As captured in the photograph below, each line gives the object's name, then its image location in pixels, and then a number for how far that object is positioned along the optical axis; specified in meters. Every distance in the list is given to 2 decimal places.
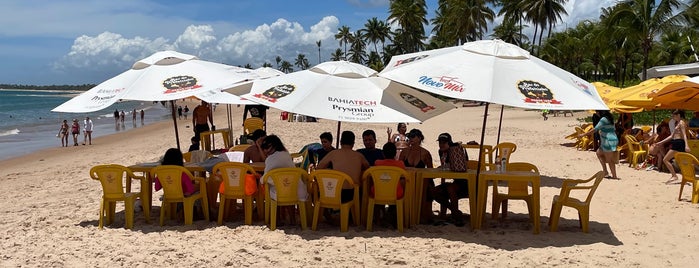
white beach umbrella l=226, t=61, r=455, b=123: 5.83
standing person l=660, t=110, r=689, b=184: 9.49
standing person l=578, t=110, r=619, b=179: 9.68
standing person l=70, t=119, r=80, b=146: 22.59
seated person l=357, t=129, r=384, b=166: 6.84
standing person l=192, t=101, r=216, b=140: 11.88
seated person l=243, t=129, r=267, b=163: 7.15
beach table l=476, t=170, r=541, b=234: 6.03
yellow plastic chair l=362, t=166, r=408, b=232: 5.94
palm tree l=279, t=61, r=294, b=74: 182.25
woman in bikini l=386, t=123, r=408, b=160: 10.09
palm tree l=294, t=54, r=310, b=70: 176.88
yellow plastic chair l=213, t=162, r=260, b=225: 6.32
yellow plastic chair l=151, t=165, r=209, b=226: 6.36
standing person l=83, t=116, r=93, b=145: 23.24
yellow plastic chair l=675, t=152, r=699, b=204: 7.62
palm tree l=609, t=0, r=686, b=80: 27.38
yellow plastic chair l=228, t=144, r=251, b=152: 8.46
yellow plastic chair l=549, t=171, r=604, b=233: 6.16
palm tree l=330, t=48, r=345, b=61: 117.54
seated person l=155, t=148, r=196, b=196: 6.52
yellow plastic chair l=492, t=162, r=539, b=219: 6.42
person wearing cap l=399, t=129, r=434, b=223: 6.59
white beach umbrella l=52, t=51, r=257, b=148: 6.36
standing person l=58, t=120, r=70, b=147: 22.44
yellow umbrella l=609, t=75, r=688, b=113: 10.84
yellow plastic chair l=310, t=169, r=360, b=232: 5.96
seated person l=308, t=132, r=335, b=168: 6.98
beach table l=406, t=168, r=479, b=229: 6.14
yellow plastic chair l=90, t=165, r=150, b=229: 6.39
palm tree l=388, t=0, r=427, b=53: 68.69
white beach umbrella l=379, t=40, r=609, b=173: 5.27
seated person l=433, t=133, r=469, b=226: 6.21
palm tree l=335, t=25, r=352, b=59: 105.44
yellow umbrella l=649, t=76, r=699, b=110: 10.09
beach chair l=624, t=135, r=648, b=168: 11.28
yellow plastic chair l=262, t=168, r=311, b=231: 6.07
